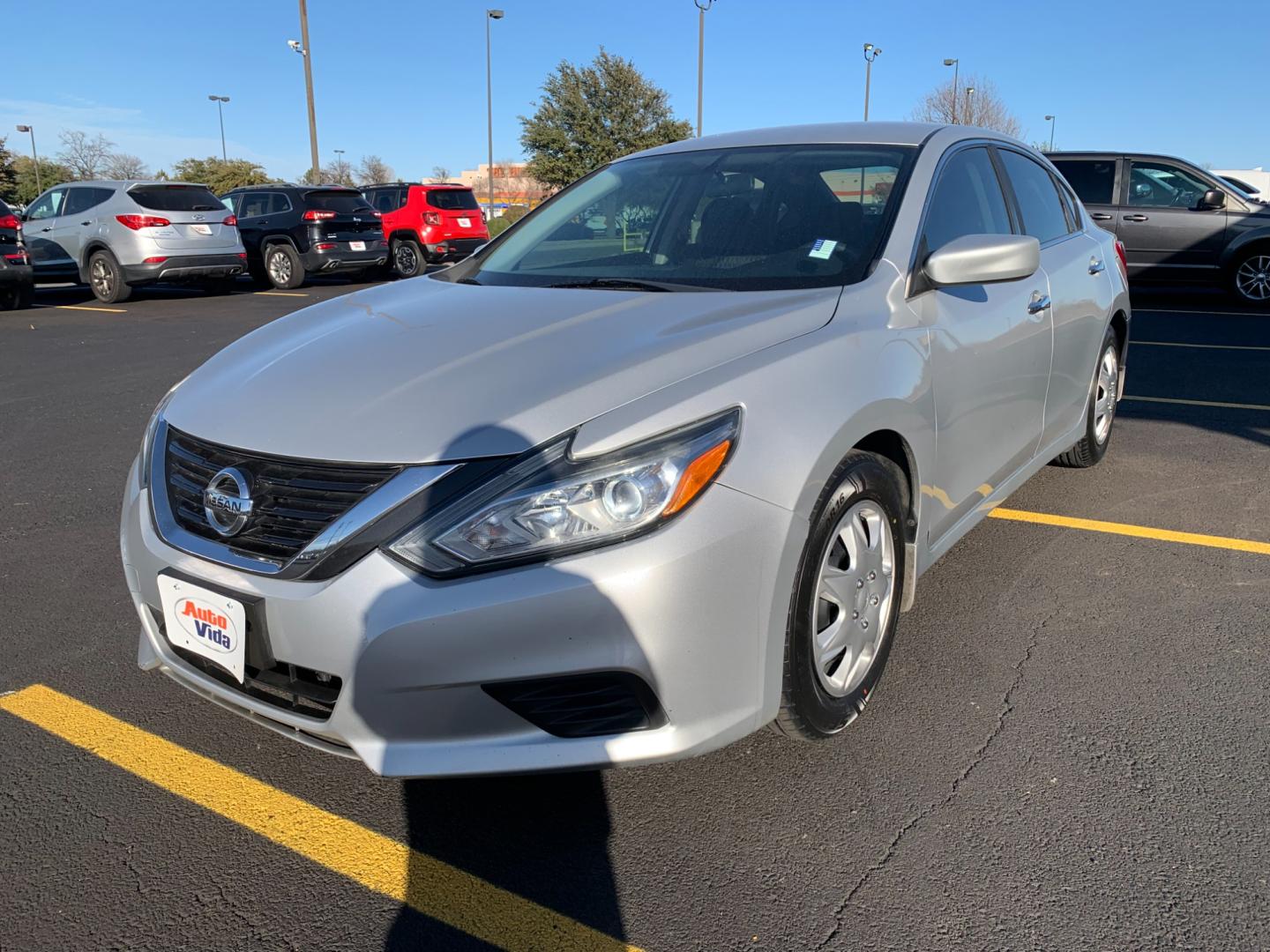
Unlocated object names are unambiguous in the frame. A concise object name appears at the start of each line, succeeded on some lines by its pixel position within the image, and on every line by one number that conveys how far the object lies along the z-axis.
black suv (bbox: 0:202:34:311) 12.52
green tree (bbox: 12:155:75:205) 58.72
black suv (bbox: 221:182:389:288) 16.44
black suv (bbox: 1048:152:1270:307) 11.98
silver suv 14.03
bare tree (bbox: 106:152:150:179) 59.53
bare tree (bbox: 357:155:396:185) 85.94
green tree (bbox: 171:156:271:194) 56.49
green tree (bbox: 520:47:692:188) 46.00
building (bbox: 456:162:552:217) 71.47
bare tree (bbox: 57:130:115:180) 56.81
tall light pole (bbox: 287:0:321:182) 24.50
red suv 18.38
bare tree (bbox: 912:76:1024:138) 43.69
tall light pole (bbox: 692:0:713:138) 33.59
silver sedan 2.02
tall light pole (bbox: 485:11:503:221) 47.81
